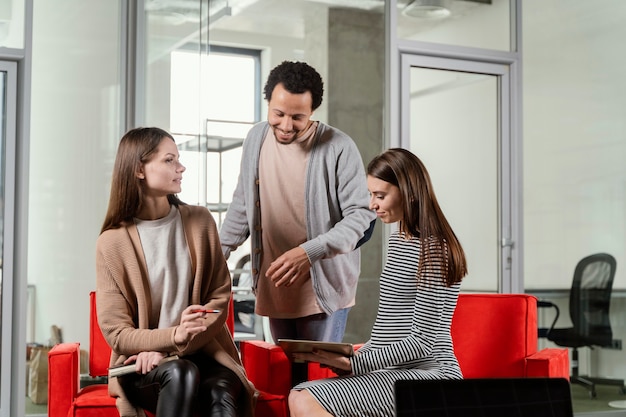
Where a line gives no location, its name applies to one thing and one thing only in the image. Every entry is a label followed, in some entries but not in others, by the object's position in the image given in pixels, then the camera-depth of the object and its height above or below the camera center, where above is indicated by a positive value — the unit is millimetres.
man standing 3605 +110
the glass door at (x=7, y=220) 4266 +80
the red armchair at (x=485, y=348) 3084 -394
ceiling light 5168 +1380
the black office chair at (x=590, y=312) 5379 -437
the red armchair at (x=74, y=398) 2828 -533
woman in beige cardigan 2672 -155
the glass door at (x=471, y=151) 5152 +535
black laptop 1253 -231
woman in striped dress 2486 -234
